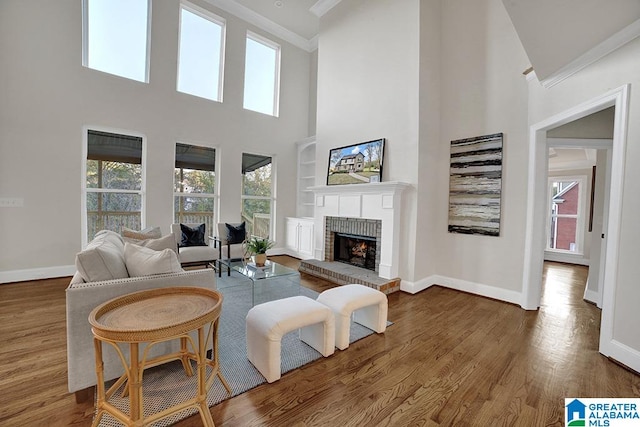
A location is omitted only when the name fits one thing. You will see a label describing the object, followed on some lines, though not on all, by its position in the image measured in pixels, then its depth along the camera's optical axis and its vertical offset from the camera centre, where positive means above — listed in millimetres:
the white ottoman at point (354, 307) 2338 -899
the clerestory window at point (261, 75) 6066 +2990
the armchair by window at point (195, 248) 4195 -748
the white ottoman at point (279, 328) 1889 -914
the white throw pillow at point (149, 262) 1924 -447
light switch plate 3790 -87
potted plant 3584 -628
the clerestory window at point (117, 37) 4324 +2716
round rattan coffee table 1271 -624
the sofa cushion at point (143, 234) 3424 -447
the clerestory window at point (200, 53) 5195 +2974
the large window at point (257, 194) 6125 +225
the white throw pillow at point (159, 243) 3096 -500
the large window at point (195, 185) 5270 +337
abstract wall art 3684 +368
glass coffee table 3289 -899
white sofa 1604 -591
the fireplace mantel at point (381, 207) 3963 +5
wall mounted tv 4364 +758
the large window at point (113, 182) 4488 +292
